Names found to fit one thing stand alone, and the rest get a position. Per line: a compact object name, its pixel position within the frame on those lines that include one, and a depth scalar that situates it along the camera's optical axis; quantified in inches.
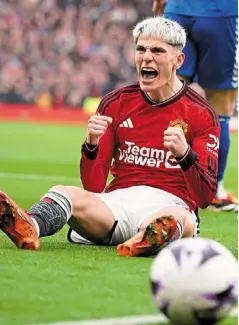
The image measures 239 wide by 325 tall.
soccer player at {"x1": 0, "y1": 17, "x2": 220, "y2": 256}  221.8
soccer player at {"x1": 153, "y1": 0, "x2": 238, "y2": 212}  336.2
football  149.1
